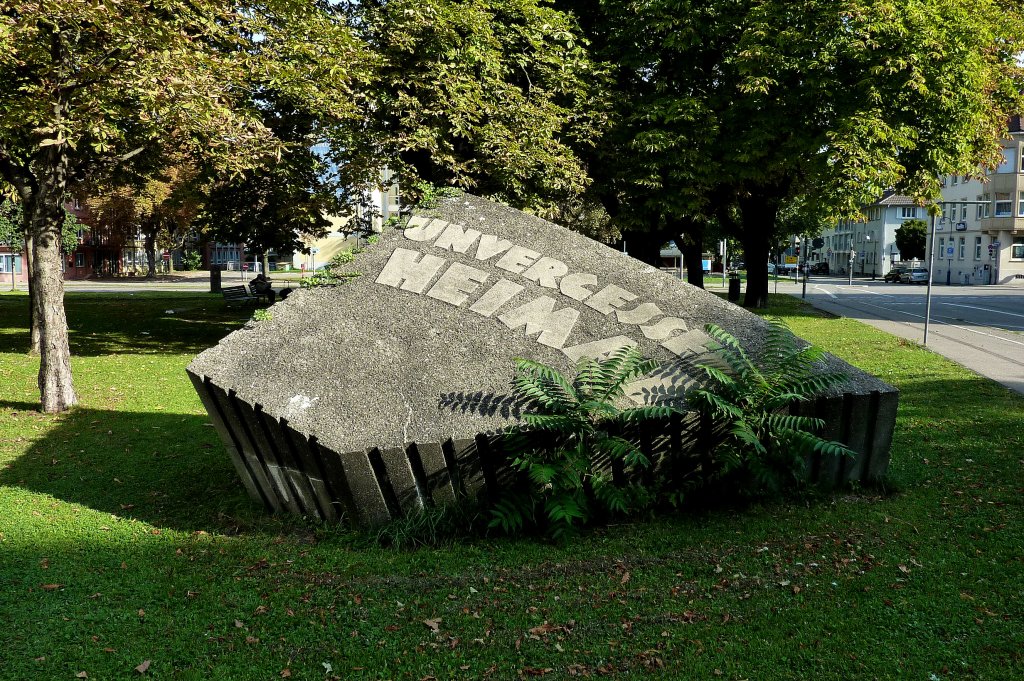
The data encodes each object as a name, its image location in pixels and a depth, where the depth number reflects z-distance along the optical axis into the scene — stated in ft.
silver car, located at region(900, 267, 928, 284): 206.60
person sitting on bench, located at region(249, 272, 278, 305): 98.99
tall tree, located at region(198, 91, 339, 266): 55.47
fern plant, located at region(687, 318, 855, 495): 19.33
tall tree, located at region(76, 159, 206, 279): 63.67
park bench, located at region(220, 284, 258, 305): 94.37
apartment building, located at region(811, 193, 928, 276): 288.30
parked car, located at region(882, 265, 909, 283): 220.31
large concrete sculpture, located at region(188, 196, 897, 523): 18.98
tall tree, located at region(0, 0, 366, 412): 32.22
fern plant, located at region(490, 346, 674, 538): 18.45
